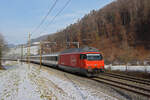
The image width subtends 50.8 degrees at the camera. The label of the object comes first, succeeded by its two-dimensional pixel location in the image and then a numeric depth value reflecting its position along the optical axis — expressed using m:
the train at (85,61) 15.94
